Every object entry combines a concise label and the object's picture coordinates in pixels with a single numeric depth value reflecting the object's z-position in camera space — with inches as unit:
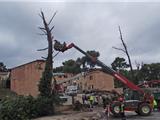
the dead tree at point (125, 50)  814.8
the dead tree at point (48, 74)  518.2
